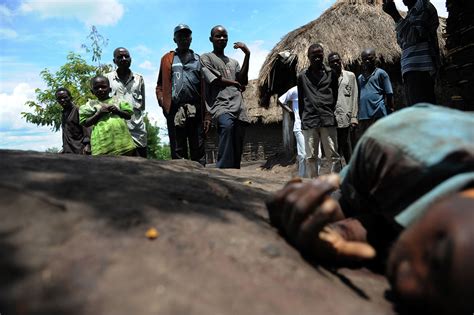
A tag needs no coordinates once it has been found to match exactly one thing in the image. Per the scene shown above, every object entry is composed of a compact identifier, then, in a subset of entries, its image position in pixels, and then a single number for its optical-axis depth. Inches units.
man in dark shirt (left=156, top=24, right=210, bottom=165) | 187.2
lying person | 39.0
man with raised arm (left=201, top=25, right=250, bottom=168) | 177.3
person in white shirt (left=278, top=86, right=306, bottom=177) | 234.5
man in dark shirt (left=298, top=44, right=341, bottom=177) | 191.3
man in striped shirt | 163.3
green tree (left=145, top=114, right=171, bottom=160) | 892.5
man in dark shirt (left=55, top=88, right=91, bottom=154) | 226.5
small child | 163.3
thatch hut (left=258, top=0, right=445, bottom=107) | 383.9
